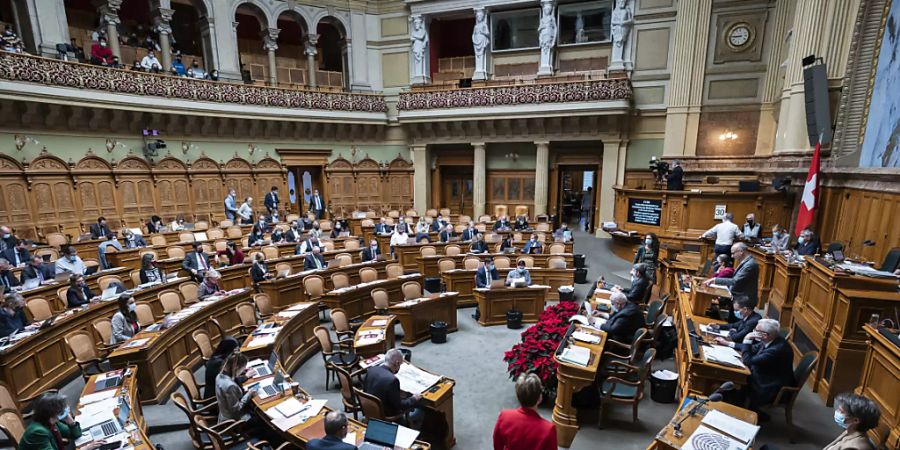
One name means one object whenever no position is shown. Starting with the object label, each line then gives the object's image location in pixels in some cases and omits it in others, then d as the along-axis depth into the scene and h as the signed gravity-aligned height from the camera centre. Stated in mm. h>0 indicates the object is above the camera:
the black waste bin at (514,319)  8859 -3265
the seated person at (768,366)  4523 -2210
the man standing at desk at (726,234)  9336 -1561
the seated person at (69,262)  8531 -1934
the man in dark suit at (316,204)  18242 -1615
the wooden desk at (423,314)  8023 -2944
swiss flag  8961 -671
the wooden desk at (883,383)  3891 -2191
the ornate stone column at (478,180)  18859 -606
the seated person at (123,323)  6109 -2293
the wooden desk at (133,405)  3873 -2541
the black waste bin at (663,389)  5750 -3102
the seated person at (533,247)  11638 -2253
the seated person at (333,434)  3365 -2207
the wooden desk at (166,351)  5594 -2678
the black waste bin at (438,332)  8148 -3248
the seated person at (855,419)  2979 -1858
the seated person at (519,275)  9242 -2429
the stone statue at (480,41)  18266 +5599
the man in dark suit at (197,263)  9297 -2185
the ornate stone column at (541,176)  17797 -409
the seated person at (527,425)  3012 -1902
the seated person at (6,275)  7438 -1939
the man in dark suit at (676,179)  13008 -412
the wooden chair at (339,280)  9094 -2478
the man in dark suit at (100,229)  11977 -1752
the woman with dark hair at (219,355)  4867 -2213
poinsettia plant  5590 -2602
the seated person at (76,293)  6945 -2091
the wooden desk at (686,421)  3508 -2314
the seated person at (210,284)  8078 -2280
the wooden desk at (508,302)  8992 -2964
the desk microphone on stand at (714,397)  3847 -2183
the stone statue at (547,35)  17406 +5561
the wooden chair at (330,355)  6259 -2919
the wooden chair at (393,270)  9727 -2415
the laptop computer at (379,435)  3727 -2416
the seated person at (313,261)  10059 -2256
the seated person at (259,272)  9062 -2281
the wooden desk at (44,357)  5418 -2620
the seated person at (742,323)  5191 -1999
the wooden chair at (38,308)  6762 -2292
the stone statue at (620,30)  16406 +5416
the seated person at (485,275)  9312 -2441
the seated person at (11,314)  5805 -2049
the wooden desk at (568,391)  4887 -2753
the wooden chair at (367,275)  9562 -2479
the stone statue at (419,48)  18938 +5488
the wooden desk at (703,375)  4434 -2276
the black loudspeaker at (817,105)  9164 +1350
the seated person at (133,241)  11391 -1992
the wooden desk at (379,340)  6359 -2700
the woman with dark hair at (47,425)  3465 -2177
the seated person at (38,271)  7875 -1983
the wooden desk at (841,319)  4934 -1959
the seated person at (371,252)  10891 -2227
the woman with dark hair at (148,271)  8367 -2108
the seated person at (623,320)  5984 -2235
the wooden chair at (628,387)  5141 -2867
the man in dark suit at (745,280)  6434 -1787
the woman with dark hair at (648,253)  9781 -2074
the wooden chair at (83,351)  5629 -2525
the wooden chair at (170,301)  7270 -2346
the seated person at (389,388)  4512 -2404
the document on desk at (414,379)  4922 -2612
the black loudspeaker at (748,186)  11961 -591
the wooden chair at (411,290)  8641 -2557
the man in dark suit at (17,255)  8969 -1882
